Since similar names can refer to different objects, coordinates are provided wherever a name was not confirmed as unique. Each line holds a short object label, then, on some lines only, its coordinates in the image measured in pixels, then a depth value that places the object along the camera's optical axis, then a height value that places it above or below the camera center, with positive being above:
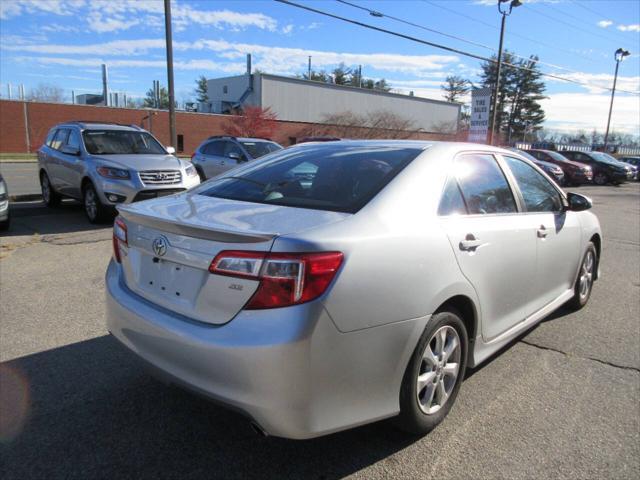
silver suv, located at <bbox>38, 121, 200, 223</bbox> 8.70 -0.82
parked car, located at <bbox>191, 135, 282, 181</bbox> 13.05 -0.69
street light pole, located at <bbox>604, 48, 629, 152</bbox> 39.62 +6.08
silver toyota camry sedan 2.13 -0.74
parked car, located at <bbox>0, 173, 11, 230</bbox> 7.79 -1.35
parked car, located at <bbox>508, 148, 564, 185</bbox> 22.49 -1.46
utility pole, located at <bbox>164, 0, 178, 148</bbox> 17.27 +2.07
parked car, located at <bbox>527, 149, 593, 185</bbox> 25.36 -1.49
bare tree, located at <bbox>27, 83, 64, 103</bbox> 50.23 +2.17
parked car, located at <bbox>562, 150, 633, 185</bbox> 27.08 -1.49
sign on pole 17.49 +0.72
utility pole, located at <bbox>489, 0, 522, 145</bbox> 22.97 +5.41
